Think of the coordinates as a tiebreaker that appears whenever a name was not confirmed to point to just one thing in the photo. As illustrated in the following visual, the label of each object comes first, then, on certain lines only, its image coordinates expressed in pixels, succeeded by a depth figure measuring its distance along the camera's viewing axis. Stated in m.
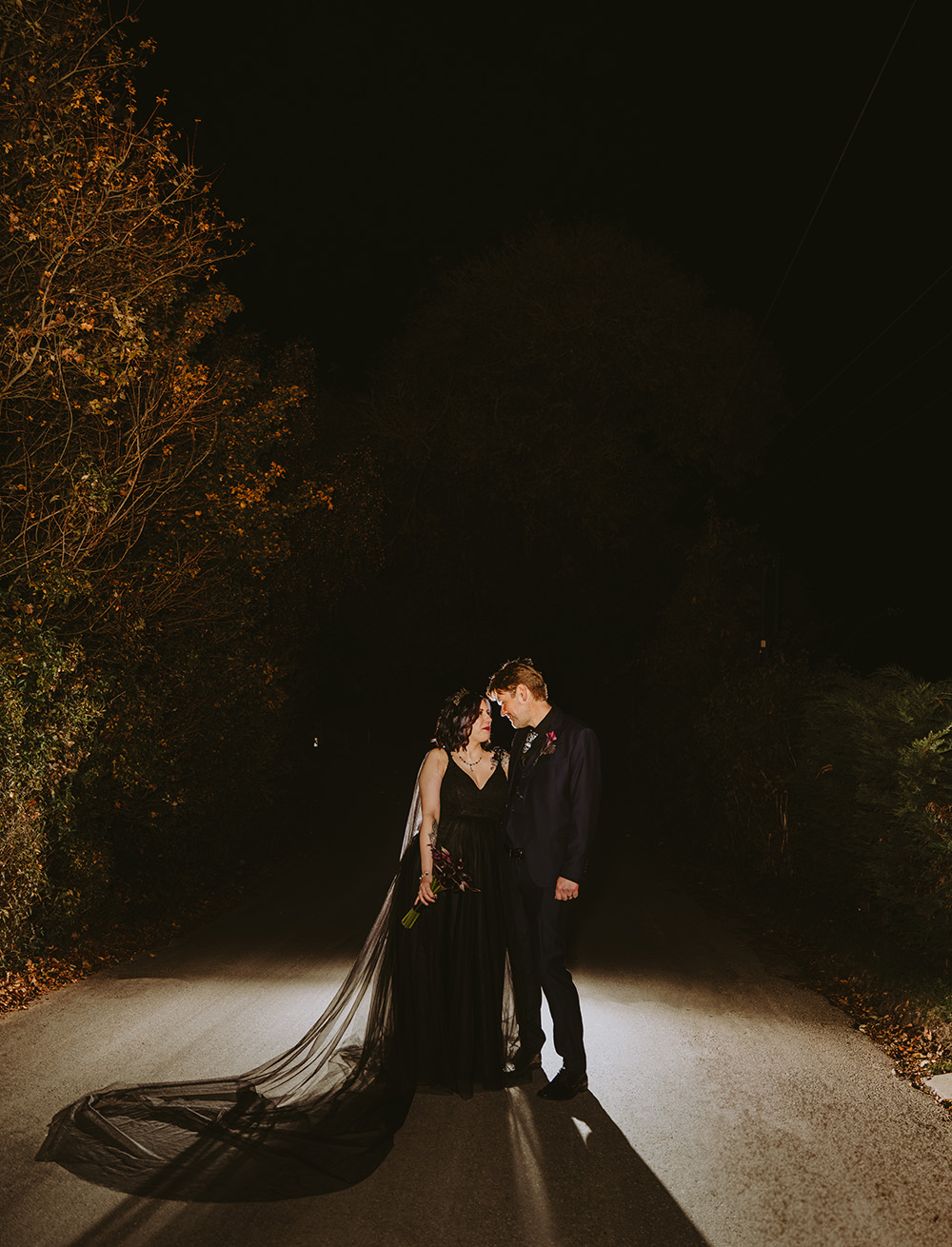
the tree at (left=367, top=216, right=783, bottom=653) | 23.89
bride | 4.68
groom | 5.73
